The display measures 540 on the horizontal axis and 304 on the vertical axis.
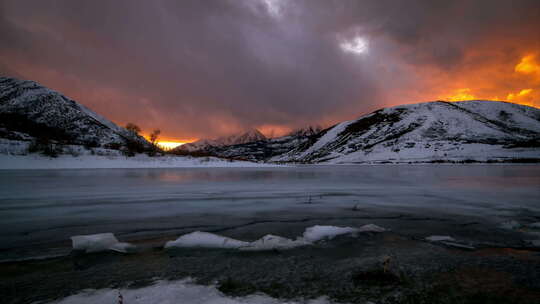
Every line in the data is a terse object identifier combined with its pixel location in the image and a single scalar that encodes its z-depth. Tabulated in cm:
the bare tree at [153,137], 4519
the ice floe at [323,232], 342
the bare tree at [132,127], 6149
